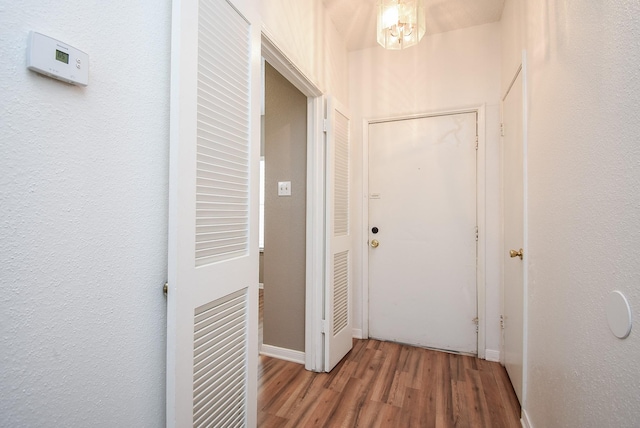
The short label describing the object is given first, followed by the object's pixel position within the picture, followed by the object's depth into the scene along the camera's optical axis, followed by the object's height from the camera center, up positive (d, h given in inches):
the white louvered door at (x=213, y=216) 35.1 -0.1
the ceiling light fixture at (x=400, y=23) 61.1 +41.1
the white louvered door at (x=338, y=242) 85.0 -8.2
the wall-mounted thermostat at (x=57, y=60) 24.6 +13.7
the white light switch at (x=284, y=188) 91.5 +8.6
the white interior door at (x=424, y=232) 94.8 -5.2
